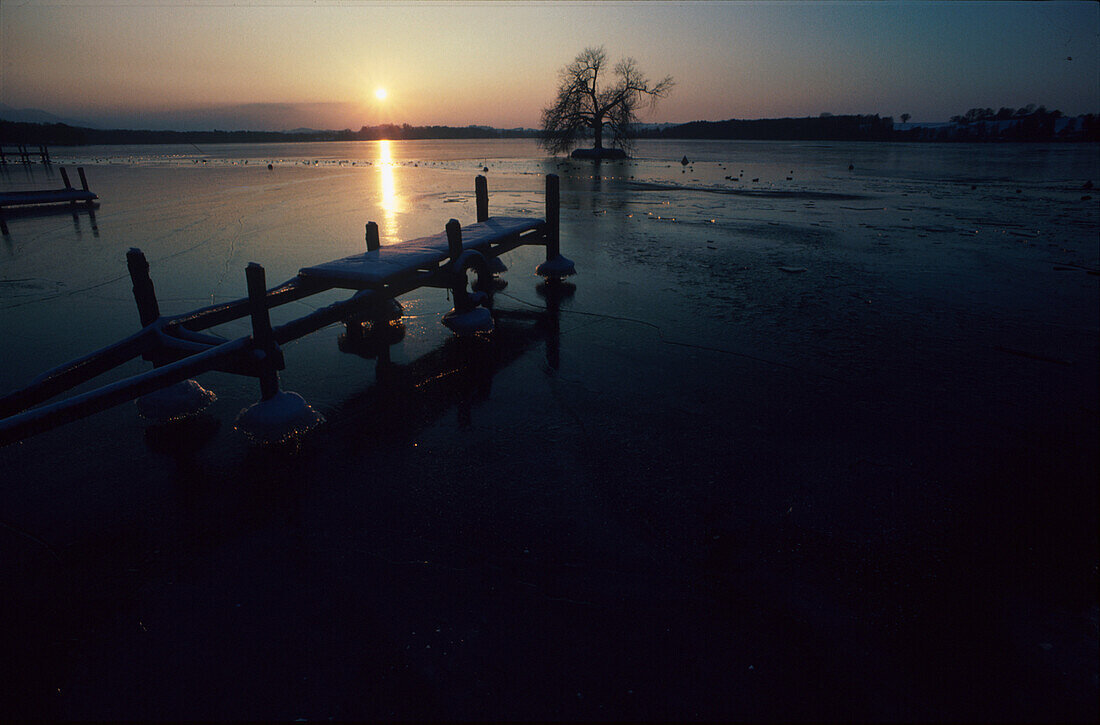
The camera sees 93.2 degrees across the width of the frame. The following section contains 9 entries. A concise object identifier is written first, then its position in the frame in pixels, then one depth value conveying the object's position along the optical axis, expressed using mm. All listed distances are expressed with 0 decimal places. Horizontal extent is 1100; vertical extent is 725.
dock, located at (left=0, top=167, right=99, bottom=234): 17208
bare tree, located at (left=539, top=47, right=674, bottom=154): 52938
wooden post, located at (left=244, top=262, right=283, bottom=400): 4348
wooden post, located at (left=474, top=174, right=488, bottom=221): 10273
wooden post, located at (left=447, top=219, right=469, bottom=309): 6828
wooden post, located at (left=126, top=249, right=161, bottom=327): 4703
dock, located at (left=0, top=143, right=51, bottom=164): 40675
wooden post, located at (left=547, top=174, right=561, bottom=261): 9703
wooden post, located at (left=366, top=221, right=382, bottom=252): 7484
